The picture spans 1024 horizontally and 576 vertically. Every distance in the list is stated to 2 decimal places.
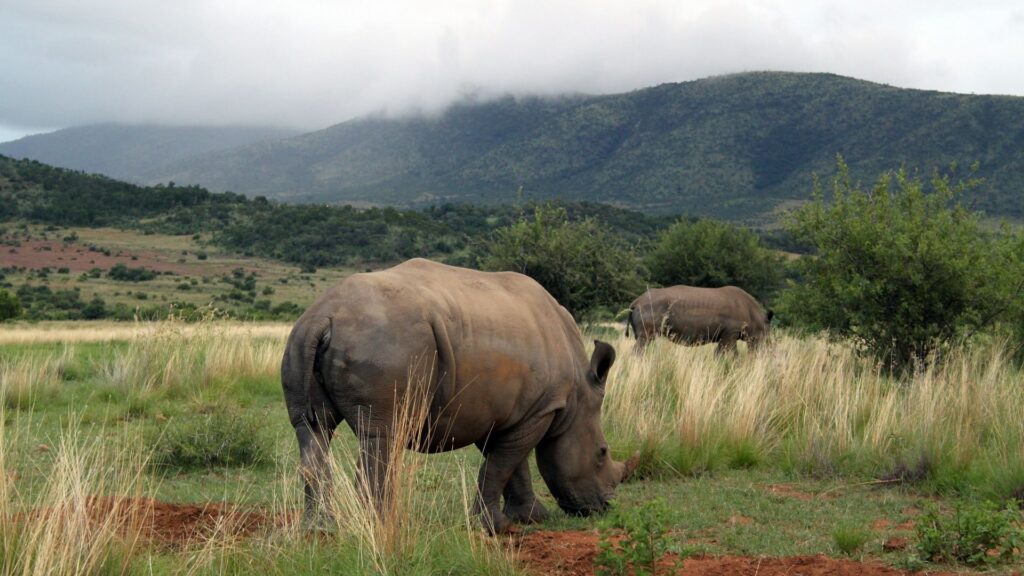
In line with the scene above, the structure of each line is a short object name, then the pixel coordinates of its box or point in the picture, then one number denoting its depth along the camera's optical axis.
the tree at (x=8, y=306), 35.56
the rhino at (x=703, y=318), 18.95
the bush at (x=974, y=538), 5.50
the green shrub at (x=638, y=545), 4.95
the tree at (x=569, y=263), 23.23
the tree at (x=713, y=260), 29.75
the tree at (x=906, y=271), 13.18
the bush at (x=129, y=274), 51.72
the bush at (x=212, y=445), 9.16
